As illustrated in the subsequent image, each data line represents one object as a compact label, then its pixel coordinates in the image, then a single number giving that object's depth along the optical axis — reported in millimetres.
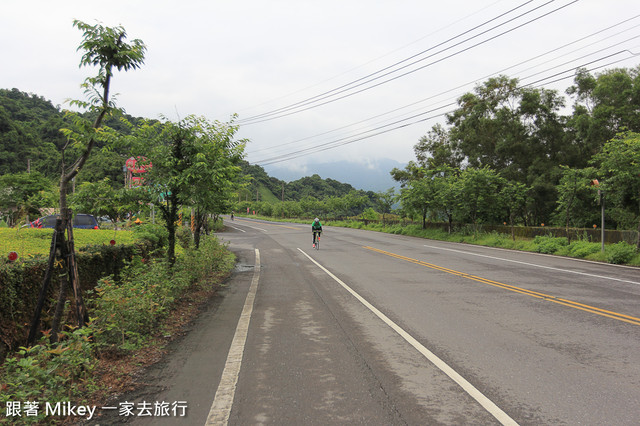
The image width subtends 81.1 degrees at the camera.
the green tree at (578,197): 19867
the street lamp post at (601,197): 16297
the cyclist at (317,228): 20652
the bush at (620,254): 14912
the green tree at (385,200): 44531
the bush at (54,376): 3410
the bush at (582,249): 16891
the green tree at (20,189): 27475
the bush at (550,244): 18984
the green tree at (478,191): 26094
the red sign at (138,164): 7526
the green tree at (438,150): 40938
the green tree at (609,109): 25609
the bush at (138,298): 5004
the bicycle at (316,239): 20703
